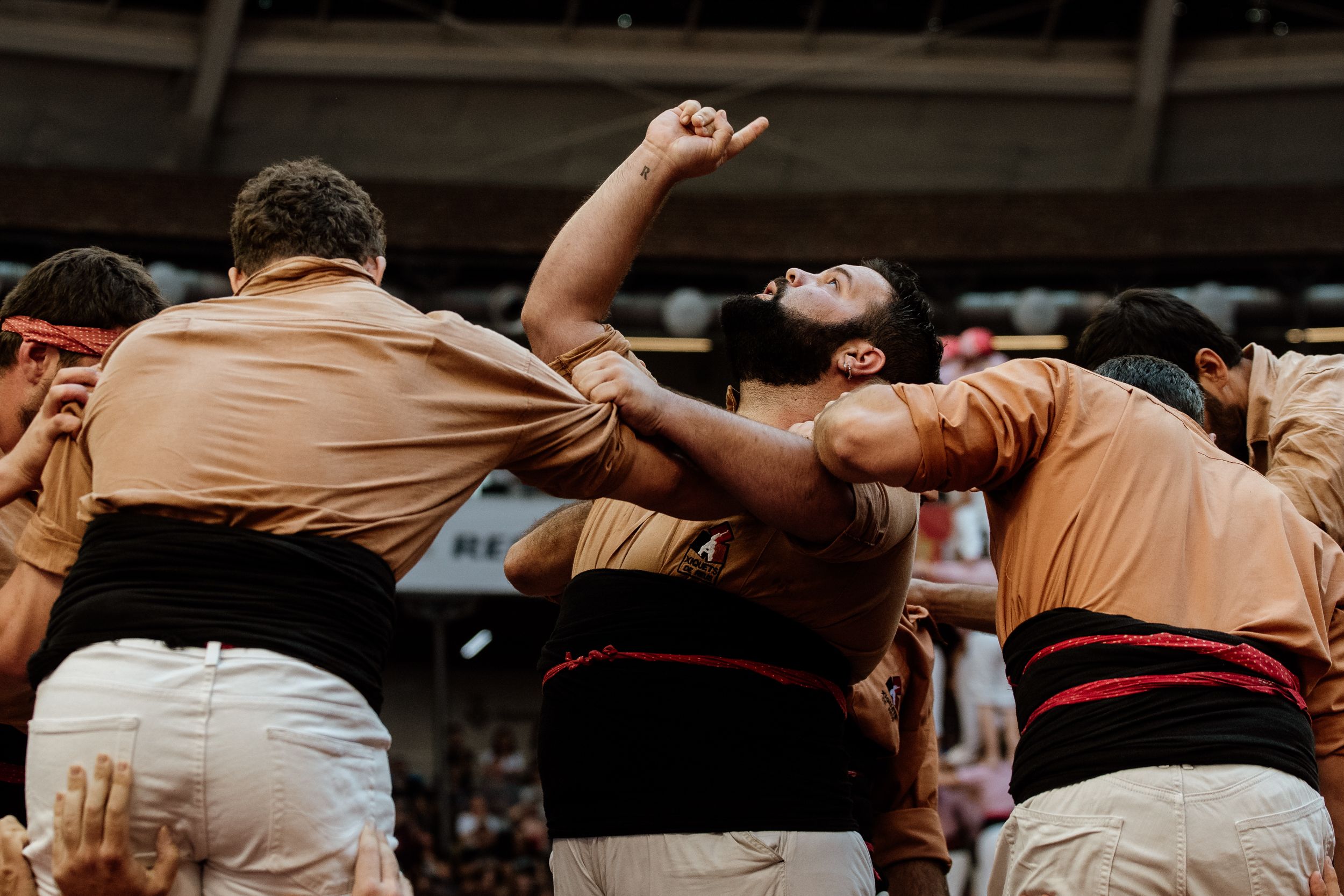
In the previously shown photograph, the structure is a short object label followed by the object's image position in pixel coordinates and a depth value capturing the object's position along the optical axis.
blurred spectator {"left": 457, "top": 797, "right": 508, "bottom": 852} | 11.38
